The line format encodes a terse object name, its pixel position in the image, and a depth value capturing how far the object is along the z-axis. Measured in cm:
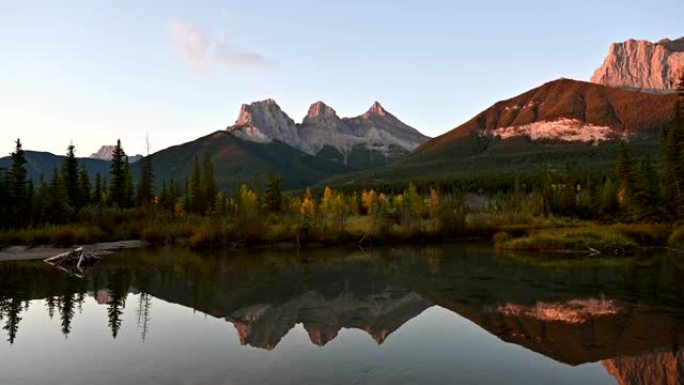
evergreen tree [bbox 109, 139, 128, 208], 7869
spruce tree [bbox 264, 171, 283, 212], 9456
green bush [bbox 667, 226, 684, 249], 5020
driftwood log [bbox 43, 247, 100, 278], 3974
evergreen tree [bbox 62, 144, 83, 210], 6900
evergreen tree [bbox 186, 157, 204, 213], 8512
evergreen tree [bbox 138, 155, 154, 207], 7775
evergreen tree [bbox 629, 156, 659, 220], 6369
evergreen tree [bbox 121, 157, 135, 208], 7946
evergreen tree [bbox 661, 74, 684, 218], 5967
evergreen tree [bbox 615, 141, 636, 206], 6869
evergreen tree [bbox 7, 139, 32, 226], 5425
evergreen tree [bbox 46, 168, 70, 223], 5762
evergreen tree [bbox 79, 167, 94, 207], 7233
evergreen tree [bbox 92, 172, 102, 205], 8068
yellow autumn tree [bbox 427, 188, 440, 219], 9416
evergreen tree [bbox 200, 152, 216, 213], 8625
